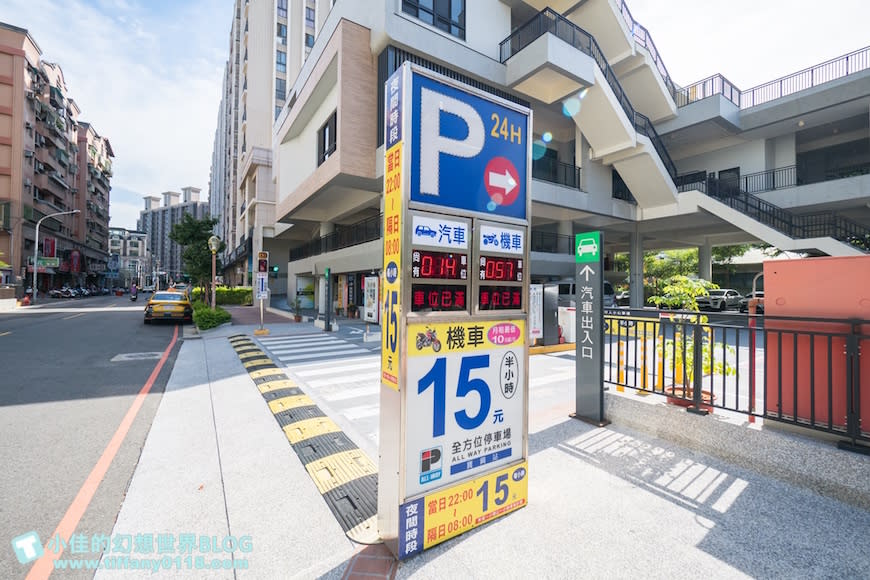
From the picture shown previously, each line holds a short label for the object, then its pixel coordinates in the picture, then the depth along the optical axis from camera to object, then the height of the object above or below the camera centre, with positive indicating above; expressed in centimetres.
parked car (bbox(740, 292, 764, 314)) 2659 -60
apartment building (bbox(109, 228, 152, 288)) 11165 +1238
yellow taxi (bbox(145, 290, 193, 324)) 1672 -76
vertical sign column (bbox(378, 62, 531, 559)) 259 -16
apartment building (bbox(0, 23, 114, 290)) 3894 +1525
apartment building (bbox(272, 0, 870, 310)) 1491 +850
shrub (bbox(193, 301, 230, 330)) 1512 -112
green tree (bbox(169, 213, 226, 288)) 2888 +371
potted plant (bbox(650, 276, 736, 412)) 454 -76
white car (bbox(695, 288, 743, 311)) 2534 -39
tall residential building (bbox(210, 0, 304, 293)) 3559 +2201
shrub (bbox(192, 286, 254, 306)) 3522 -47
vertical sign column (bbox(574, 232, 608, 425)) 473 -43
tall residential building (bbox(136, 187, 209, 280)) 15435 +3015
